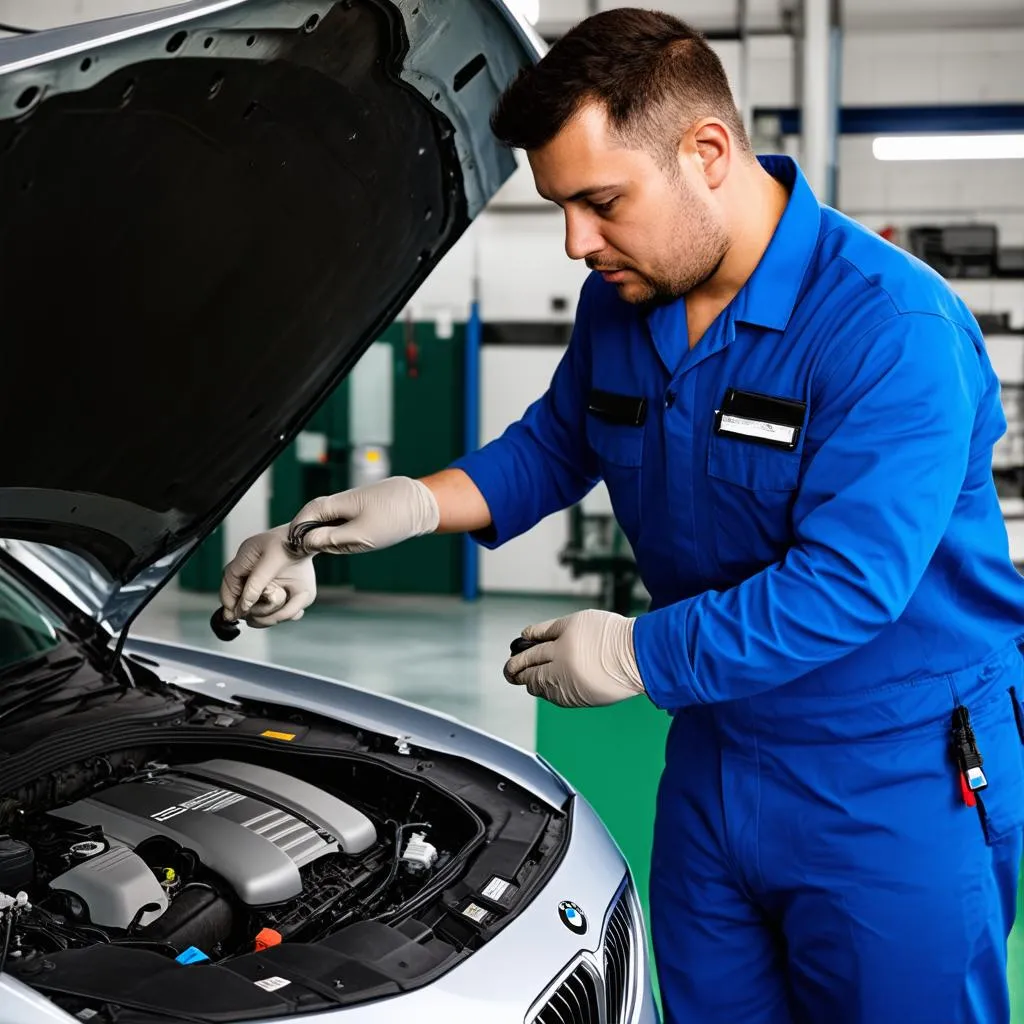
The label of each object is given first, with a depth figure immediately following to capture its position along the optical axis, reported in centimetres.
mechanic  141
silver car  131
